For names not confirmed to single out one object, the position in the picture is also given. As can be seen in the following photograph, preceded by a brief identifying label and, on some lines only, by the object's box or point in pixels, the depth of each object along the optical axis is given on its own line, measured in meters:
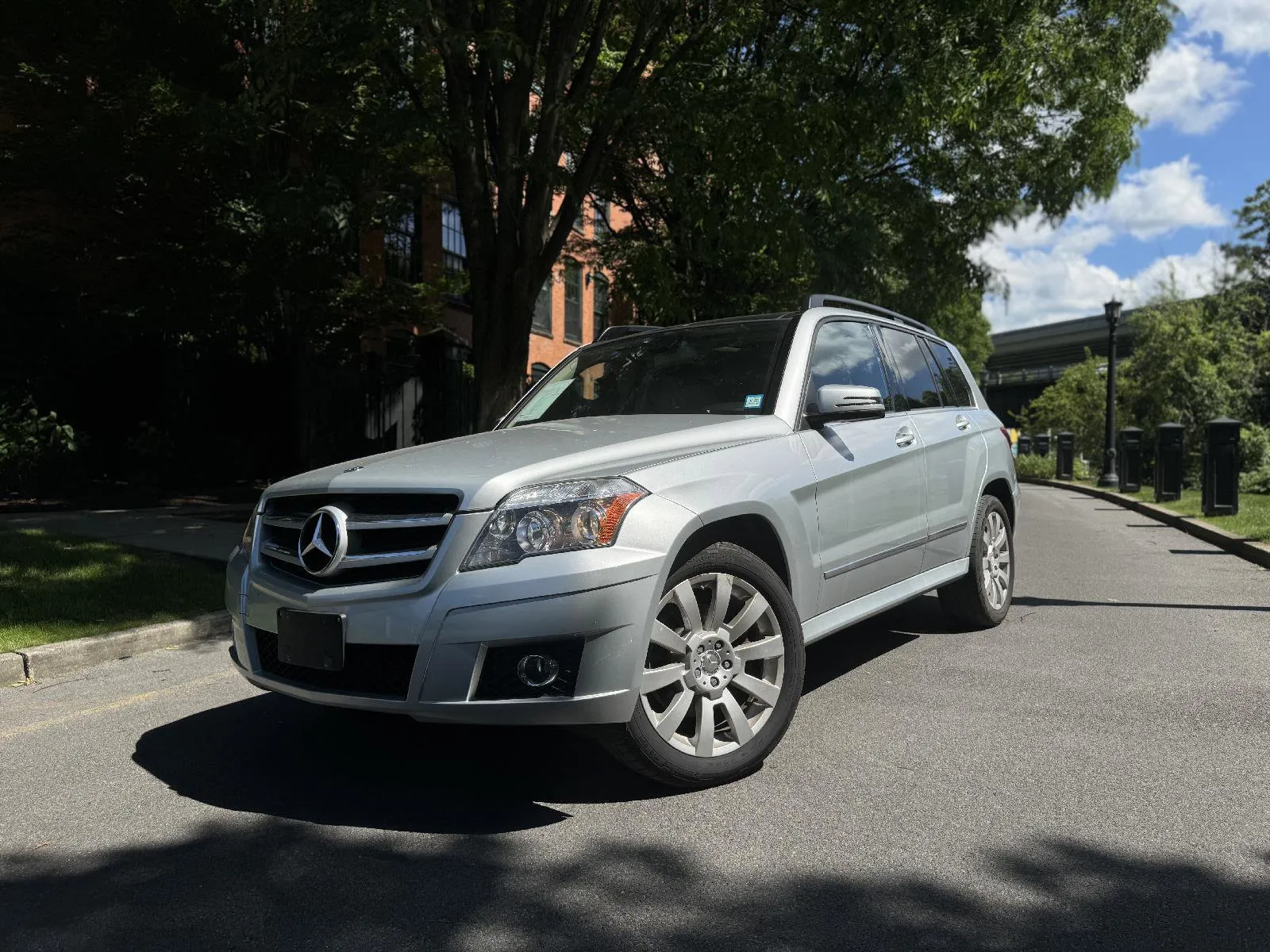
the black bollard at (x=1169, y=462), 17.09
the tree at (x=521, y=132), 10.38
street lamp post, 24.11
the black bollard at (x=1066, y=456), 27.77
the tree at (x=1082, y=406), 32.59
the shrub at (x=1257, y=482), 18.31
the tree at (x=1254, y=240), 46.63
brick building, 20.45
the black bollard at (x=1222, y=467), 13.19
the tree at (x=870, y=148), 10.23
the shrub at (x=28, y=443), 12.55
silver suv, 3.27
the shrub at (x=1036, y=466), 30.42
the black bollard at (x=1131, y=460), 21.17
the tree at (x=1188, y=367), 25.97
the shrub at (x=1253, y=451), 20.84
